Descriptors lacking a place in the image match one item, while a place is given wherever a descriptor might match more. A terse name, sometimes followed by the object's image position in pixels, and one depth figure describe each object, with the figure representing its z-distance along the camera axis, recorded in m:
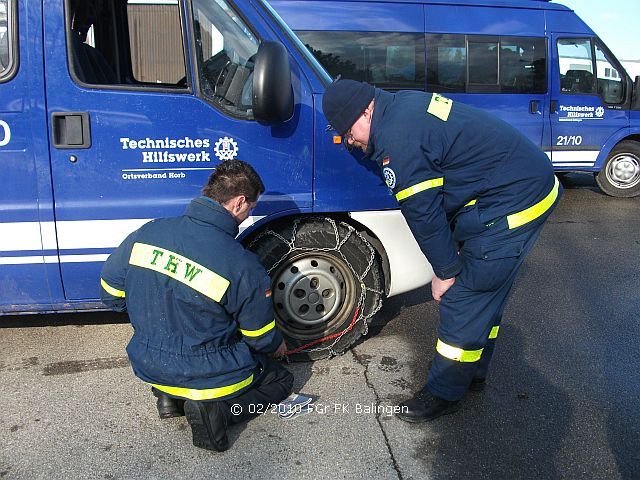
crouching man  2.64
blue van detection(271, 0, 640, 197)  7.95
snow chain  3.40
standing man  2.64
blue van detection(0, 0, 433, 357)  3.06
